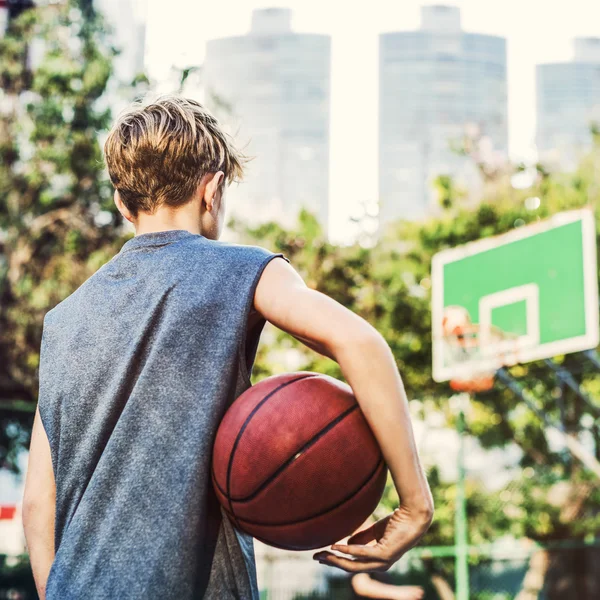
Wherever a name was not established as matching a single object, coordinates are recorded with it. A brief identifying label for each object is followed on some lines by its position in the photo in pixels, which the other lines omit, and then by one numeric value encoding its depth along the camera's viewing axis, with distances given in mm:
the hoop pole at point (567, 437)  10305
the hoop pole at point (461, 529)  9477
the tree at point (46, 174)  14141
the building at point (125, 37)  14977
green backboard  8750
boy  1374
